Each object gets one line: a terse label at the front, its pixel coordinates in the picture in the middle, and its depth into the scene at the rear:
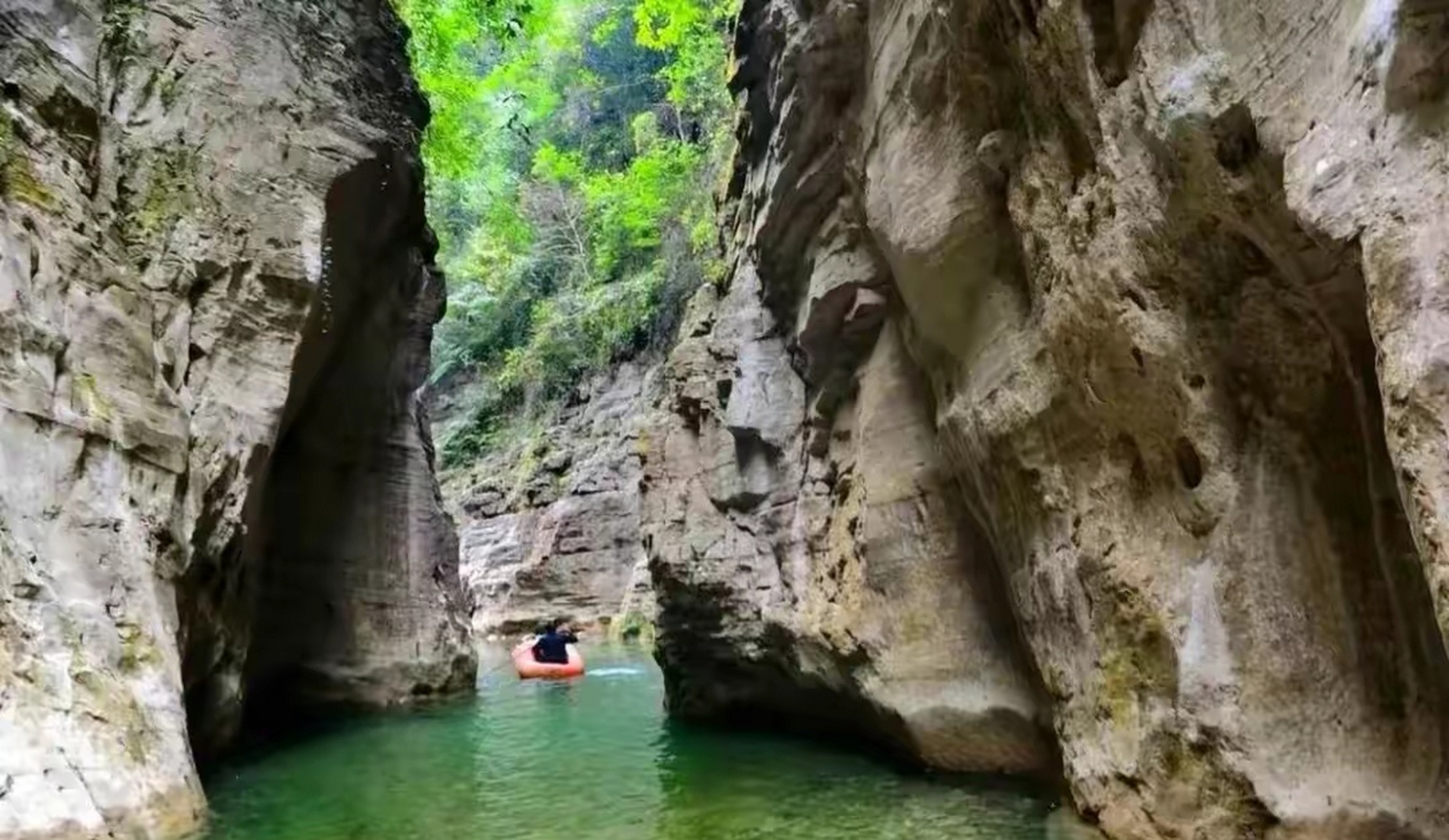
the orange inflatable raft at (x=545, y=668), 16.33
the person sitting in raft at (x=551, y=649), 16.58
